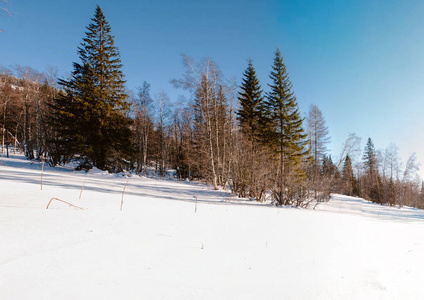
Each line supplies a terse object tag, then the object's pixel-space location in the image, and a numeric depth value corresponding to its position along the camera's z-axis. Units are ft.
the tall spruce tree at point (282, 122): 39.09
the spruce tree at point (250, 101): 54.34
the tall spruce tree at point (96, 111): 43.16
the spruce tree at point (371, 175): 94.58
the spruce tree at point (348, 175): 111.34
